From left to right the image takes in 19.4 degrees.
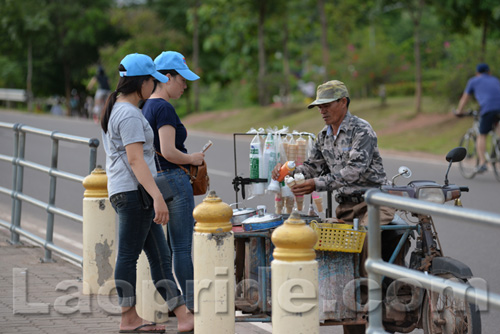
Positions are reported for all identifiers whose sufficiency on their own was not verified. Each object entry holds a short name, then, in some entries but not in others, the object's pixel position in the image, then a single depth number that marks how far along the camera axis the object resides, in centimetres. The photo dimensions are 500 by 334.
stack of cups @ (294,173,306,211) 935
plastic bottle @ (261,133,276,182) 1005
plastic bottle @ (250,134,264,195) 1004
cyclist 2462
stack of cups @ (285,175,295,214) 1010
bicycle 2435
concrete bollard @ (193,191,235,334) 874
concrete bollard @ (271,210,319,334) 779
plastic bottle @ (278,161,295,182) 952
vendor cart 890
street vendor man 923
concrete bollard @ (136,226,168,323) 1023
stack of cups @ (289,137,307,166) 1026
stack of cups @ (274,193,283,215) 1017
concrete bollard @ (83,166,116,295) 1140
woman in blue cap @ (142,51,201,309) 953
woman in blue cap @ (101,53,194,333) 903
